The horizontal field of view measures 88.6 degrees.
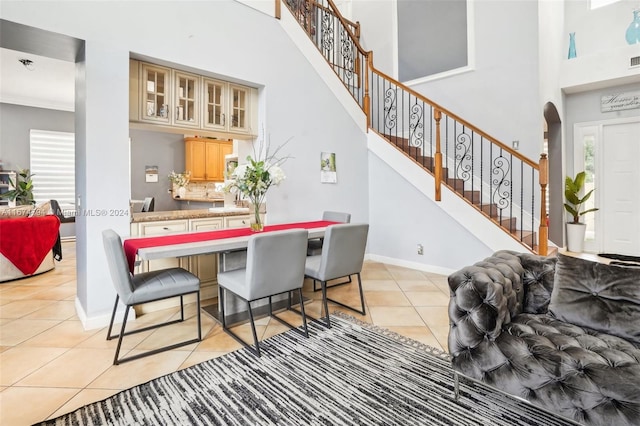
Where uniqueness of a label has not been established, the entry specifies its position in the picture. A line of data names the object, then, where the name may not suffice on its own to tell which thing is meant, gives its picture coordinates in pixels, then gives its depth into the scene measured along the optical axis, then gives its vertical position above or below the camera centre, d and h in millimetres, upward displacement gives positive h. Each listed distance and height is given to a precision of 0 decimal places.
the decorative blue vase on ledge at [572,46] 5852 +2958
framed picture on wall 4746 +650
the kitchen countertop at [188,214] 3158 -16
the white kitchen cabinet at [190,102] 3252 +1225
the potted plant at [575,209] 5723 +32
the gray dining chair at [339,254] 2738 -371
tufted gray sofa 1397 -644
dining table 2332 -259
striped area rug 1692 -1050
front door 5629 +385
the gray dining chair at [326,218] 3838 -101
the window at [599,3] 5785 +3702
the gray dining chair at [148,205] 5572 +134
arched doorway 5820 +459
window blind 6645 +975
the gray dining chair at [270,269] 2268 -416
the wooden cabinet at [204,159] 7664 +1261
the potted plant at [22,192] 5898 +387
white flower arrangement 3021 +312
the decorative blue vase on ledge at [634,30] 5285 +2930
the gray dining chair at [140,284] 2168 -516
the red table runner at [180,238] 2439 -214
